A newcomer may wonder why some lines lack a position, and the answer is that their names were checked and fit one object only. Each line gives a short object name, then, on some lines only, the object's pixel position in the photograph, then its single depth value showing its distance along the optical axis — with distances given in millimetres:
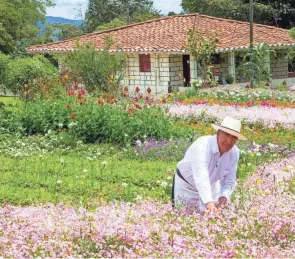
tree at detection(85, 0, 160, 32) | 63622
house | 30672
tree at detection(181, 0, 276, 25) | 40375
